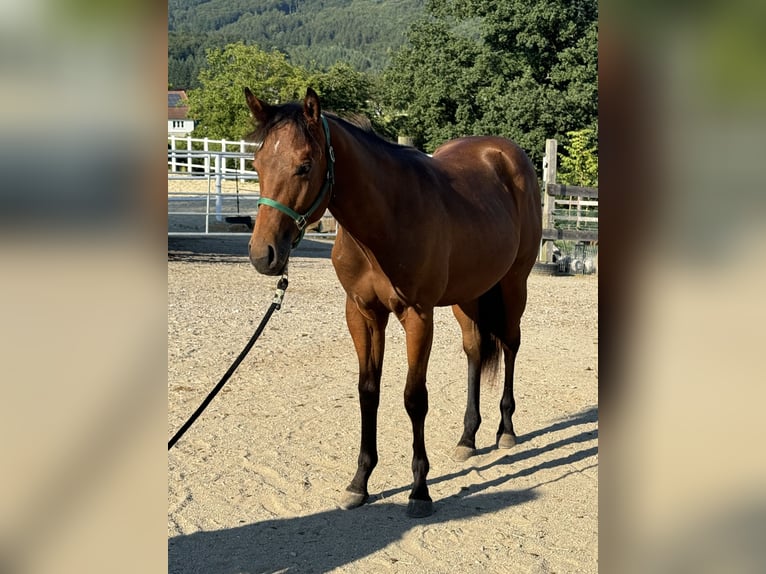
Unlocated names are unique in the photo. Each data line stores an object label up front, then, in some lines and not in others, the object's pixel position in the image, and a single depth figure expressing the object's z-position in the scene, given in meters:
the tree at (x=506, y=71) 25.64
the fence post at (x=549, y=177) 14.00
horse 3.13
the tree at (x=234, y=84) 37.41
